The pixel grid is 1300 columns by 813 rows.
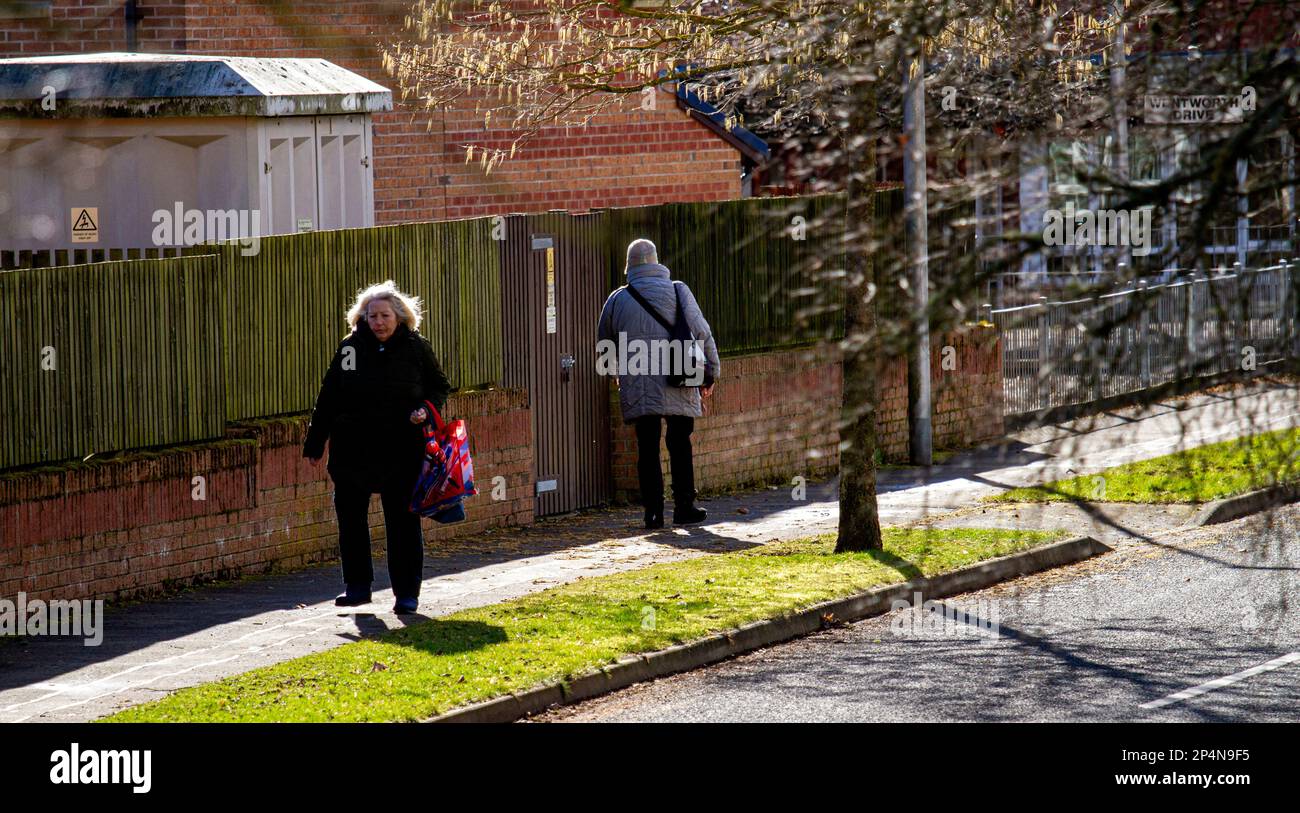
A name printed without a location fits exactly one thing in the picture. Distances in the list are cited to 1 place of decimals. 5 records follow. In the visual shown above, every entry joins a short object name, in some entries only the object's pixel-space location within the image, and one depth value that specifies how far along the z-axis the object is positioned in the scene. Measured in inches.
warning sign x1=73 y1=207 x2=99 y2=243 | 523.2
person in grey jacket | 525.3
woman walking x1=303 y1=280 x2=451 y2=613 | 391.9
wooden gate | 545.0
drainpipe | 621.9
